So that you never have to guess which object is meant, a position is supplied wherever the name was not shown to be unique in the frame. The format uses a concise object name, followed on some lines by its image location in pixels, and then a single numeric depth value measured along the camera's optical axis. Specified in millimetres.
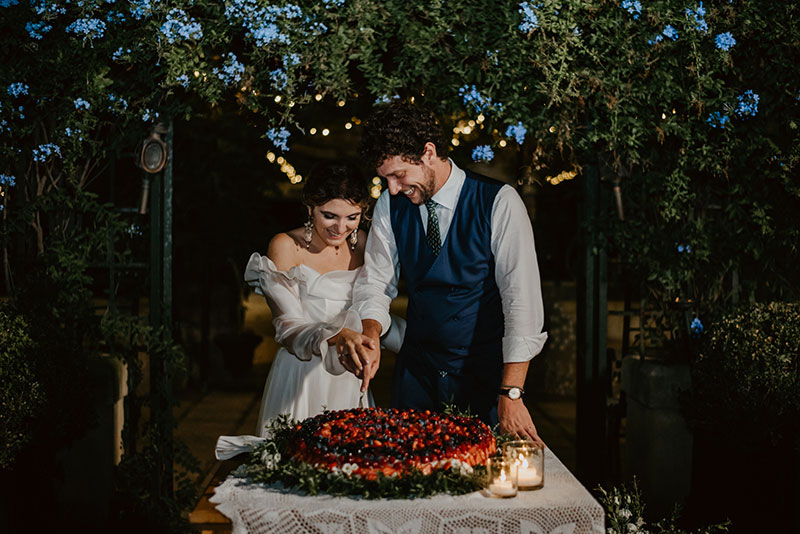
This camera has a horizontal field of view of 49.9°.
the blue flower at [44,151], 4480
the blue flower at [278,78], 4453
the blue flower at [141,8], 4293
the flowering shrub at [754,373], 3990
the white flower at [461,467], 2445
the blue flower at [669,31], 4301
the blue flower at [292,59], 4402
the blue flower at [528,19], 4242
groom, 3408
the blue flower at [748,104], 4406
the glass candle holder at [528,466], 2445
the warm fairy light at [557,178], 6492
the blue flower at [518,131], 4438
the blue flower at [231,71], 4422
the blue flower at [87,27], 4305
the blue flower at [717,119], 4426
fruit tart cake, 2449
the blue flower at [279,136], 4516
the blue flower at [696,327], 4578
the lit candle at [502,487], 2350
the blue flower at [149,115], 4495
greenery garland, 2352
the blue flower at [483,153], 4586
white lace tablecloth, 2285
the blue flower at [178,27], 4312
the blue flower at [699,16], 4320
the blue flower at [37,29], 4348
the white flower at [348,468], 2422
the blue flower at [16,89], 4387
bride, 3975
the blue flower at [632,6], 4250
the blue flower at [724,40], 4320
